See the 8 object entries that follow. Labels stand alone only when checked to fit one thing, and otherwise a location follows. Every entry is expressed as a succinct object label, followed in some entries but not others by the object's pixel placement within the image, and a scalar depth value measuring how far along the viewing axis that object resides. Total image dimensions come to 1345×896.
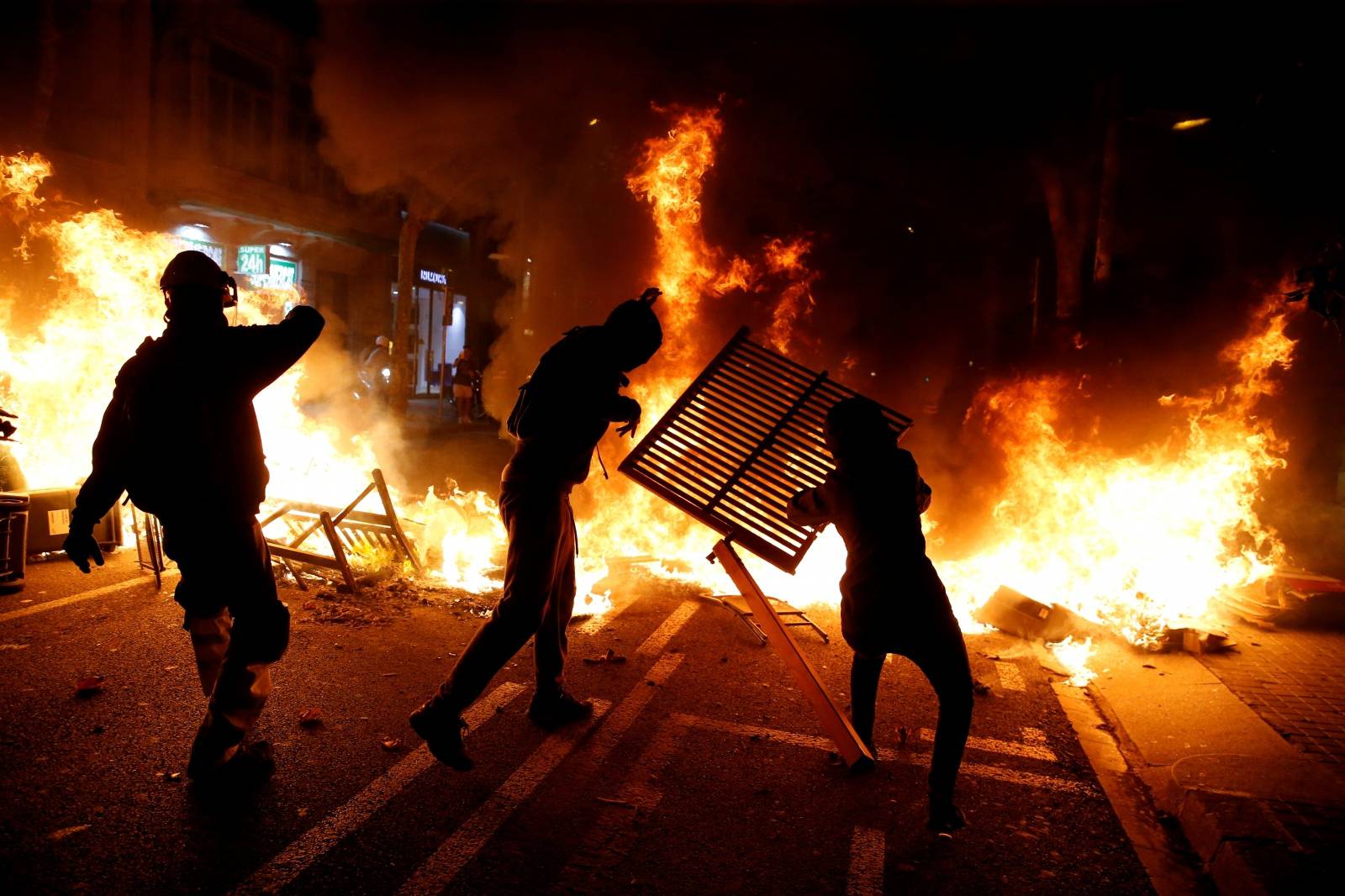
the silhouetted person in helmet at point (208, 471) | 3.15
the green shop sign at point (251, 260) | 18.48
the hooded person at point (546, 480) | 3.40
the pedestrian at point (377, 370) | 18.45
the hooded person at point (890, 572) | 3.25
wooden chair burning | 6.22
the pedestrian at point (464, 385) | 18.55
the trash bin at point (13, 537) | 5.91
